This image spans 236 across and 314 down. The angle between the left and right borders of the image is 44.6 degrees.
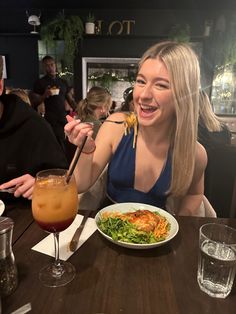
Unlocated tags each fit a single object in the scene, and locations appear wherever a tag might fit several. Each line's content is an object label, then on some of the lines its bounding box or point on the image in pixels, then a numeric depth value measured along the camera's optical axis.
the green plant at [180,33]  5.85
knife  1.01
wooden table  0.77
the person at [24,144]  1.65
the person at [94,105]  3.63
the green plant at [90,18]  5.92
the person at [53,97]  5.32
